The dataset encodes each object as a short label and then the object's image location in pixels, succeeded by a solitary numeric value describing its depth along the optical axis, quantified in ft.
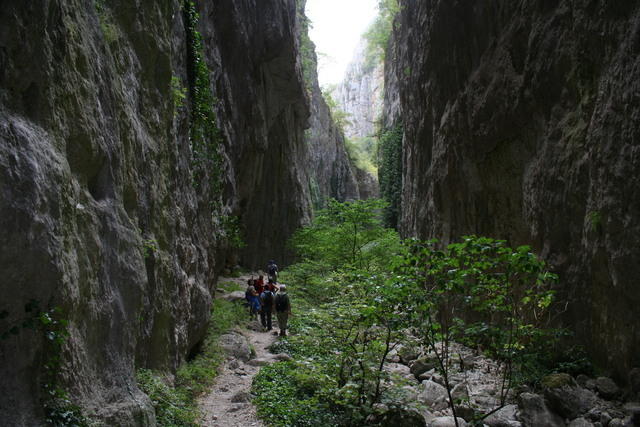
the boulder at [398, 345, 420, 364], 32.92
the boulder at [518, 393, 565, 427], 19.39
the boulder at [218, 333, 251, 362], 33.12
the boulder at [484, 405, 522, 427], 20.21
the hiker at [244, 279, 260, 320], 45.09
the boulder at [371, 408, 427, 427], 18.38
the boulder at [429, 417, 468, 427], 20.03
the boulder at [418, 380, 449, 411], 23.54
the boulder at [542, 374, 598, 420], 19.14
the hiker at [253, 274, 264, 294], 46.62
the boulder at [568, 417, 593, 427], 18.12
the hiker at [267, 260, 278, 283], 55.57
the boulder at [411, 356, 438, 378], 29.55
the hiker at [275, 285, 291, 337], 38.47
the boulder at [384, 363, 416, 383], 29.79
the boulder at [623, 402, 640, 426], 16.75
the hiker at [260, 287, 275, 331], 41.24
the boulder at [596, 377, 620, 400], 19.12
